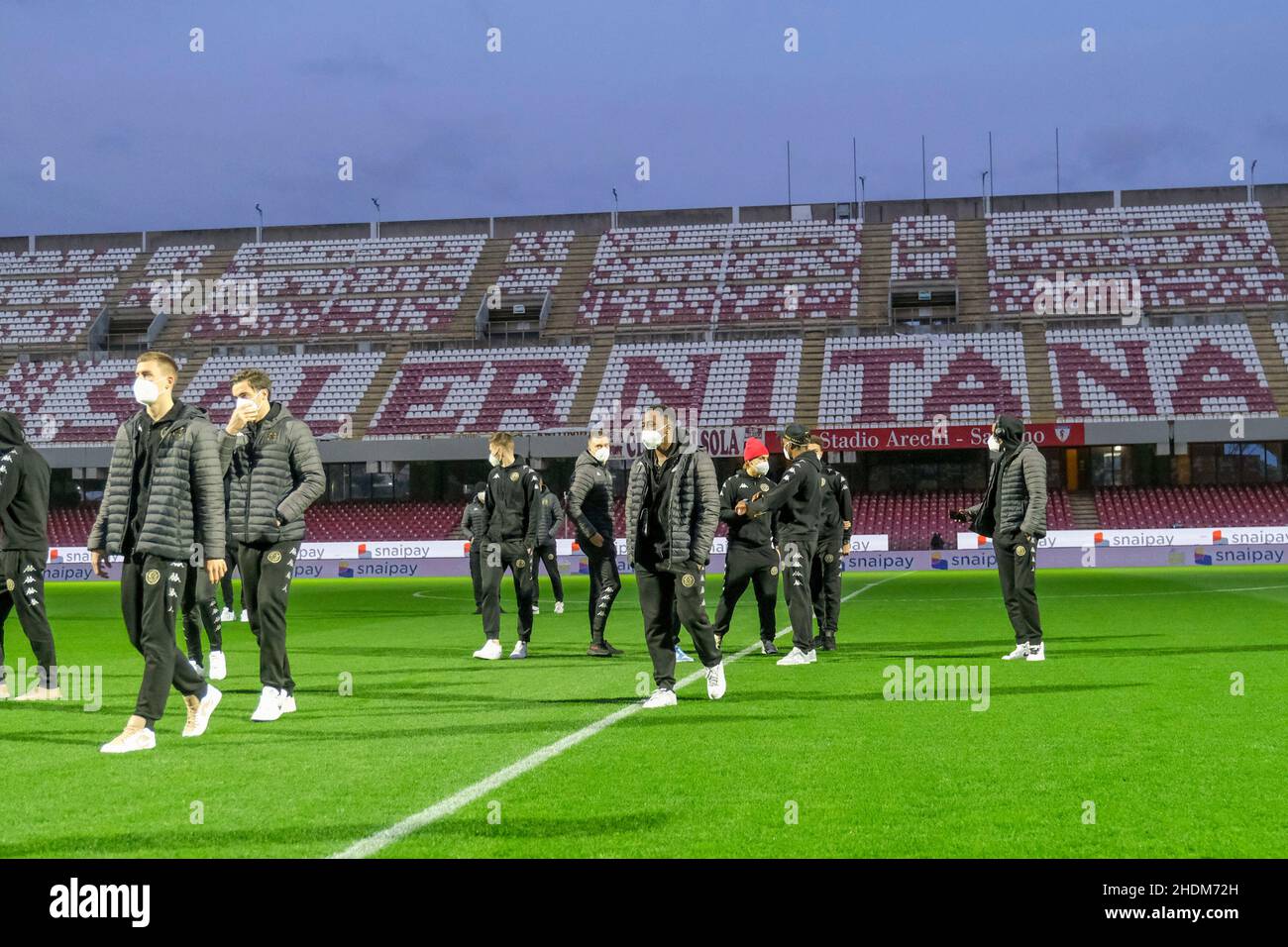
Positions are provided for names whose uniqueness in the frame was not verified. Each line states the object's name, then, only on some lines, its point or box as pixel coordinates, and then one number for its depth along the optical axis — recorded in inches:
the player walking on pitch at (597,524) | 544.4
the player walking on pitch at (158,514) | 318.3
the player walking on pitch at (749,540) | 529.3
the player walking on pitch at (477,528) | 607.8
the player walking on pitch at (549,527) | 740.0
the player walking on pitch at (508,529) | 571.8
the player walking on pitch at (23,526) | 423.5
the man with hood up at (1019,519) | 528.4
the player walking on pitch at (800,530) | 530.3
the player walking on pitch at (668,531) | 398.9
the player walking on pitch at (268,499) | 367.9
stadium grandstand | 1990.7
